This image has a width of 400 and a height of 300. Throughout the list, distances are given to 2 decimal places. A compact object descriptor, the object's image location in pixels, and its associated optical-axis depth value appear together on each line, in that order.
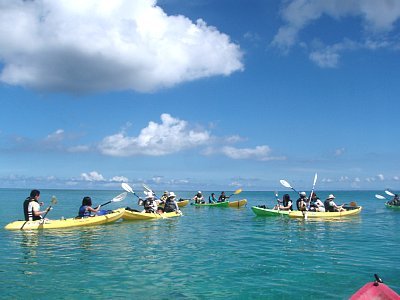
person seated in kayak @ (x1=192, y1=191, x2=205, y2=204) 47.19
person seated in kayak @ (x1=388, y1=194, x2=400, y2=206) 44.03
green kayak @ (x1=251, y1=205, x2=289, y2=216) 27.14
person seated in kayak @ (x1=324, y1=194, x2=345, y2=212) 28.94
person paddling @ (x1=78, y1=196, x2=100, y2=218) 22.27
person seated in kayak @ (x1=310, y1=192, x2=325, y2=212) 28.14
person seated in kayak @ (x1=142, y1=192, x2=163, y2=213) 27.12
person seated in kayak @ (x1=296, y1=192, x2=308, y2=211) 27.21
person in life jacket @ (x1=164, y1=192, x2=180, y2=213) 29.23
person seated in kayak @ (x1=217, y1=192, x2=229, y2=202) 46.05
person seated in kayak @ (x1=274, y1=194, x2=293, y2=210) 27.58
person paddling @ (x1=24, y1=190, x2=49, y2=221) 19.52
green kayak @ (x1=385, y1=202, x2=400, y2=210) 43.82
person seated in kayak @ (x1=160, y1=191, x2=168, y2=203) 37.12
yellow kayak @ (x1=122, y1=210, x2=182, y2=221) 25.36
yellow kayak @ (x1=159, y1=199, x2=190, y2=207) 44.03
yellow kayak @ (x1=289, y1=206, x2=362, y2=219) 26.80
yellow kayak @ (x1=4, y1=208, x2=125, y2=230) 19.73
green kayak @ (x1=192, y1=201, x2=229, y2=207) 44.69
